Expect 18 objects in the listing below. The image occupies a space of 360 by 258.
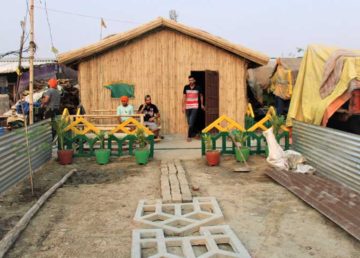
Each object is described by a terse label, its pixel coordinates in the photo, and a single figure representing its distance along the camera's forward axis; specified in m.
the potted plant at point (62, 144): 8.79
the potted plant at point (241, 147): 8.76
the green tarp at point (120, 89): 12.59
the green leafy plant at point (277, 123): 9.12
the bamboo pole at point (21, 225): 4.21
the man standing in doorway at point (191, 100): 11.46
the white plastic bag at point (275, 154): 7.91
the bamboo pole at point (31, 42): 7.62
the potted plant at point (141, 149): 8.73
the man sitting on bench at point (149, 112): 11.65
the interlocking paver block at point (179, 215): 4.86
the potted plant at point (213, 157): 8.52
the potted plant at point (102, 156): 8.75
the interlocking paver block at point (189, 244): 4.06
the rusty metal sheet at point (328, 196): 4.80
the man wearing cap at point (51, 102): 10.85
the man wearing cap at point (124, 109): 11.02
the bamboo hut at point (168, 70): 12.62
